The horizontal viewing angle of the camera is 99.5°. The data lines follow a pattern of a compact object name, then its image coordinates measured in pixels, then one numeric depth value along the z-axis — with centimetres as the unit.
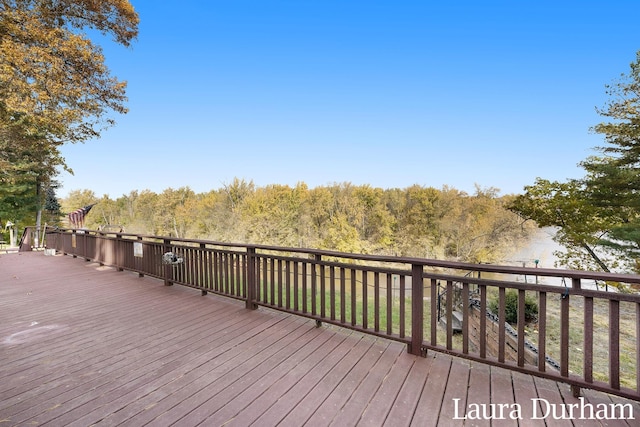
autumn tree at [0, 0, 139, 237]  488
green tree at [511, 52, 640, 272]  864
